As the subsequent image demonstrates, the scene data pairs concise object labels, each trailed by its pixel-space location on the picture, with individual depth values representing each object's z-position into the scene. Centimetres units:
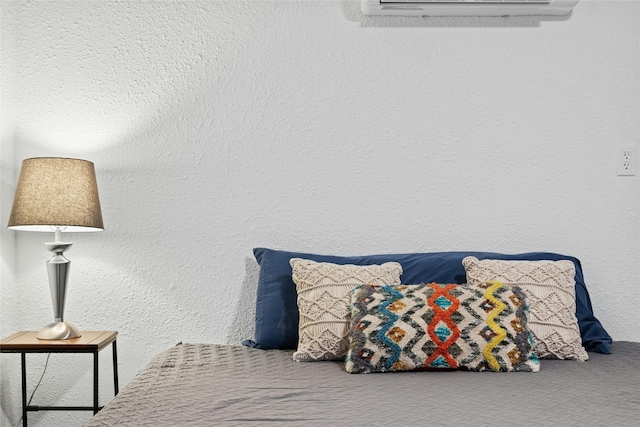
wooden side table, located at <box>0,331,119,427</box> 190
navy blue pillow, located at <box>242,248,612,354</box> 196
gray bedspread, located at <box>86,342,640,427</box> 120
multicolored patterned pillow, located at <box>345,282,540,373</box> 161
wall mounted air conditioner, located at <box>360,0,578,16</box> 221
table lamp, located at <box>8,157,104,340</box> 196
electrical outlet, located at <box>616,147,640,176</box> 230
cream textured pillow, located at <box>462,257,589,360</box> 180
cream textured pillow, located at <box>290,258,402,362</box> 179
